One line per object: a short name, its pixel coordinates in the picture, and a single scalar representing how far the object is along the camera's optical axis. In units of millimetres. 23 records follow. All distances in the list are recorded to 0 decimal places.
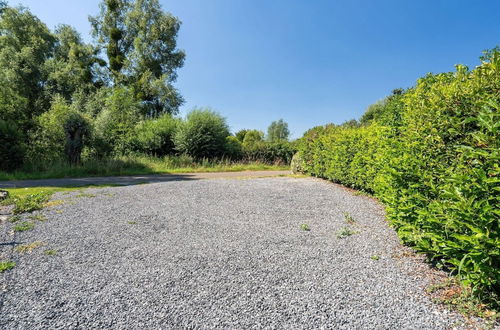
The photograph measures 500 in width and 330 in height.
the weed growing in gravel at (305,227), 4351
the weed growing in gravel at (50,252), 3316
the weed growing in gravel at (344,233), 4023
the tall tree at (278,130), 57812
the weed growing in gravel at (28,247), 3432
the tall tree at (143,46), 27594
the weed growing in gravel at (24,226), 4195
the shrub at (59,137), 13867
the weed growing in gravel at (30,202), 5277
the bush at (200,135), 16828
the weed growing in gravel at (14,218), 4668
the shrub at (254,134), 40375
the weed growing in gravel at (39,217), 4771
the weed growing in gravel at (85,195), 6760
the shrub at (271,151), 19891
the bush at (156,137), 17172
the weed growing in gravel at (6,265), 2896
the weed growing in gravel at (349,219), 4738
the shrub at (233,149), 18281
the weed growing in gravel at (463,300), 2141
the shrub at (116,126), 16469
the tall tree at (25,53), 23094
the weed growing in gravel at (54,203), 5817
